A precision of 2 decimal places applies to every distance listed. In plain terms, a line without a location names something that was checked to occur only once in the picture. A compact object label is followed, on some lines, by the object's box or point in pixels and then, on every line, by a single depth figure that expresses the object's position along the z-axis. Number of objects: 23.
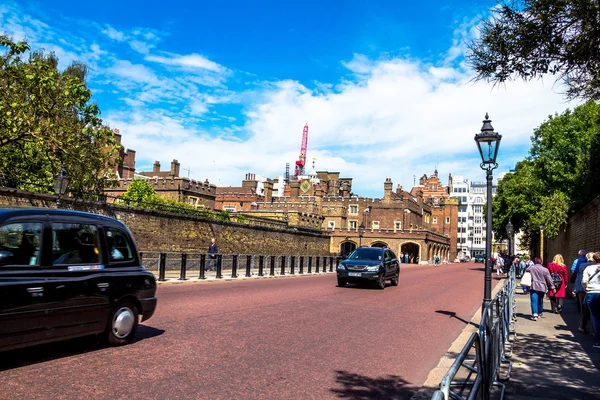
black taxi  5.58
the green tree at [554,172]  25.45
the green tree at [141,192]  39.84
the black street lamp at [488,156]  9.98
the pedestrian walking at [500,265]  42.72
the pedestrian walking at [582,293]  10.51
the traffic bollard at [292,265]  28.61
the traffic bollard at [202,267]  20.61
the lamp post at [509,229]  34.12
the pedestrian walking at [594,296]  8.70
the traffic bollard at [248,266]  24.15
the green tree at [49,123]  15.62
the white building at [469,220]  128.50
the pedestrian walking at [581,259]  12.15
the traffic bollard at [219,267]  21.56
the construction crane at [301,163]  131.12
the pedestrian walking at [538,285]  12.20
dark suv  19.09
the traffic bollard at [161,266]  18.22
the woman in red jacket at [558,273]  13.63
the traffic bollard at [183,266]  19.31
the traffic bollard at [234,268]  22.86
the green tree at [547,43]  5.19
